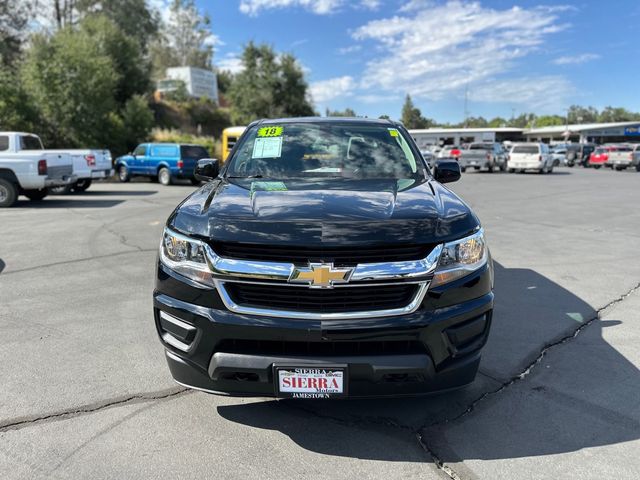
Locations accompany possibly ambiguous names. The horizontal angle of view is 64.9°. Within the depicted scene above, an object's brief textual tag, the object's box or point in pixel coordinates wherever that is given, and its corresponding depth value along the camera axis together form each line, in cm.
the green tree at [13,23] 4247
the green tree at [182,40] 7100
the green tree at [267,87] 4853
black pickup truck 259
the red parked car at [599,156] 3934
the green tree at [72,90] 2542
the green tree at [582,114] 15764
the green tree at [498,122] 17012
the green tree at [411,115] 12688
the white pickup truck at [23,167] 1331
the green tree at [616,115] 14562
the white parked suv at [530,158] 3081
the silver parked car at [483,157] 3228
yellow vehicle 2720
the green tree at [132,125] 3018
